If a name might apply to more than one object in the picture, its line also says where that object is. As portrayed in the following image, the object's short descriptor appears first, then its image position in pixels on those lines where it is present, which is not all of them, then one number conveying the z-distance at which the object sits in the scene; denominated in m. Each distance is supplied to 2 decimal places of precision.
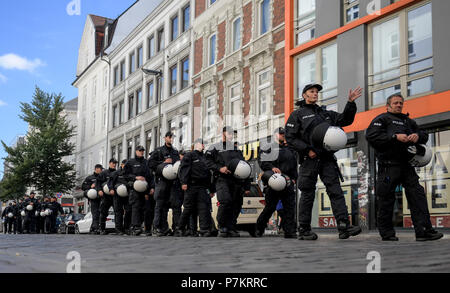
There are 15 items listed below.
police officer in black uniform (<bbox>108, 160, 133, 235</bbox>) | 16.30
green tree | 48.19
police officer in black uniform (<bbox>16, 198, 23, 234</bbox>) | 31.62
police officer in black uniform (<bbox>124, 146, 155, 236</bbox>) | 15.05
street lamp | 32.35
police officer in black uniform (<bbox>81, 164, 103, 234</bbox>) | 17.92
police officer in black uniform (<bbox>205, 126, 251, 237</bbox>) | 11.51
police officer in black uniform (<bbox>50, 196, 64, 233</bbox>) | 28.03
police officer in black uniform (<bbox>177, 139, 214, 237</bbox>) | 12.30
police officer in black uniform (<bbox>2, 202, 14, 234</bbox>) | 33.72
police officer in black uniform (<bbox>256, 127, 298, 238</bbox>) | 10.85
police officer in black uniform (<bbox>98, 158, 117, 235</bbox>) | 17.50
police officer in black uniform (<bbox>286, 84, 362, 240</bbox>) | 8.52
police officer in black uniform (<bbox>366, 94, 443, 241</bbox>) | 8.32
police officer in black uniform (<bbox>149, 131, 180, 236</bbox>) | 13.89
